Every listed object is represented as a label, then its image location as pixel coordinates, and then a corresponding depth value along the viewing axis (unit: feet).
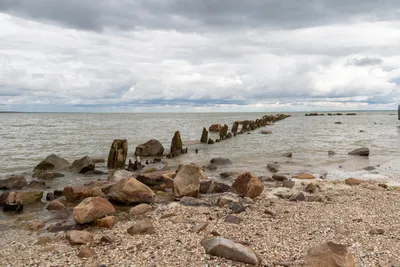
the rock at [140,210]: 29.98
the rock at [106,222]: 26.11
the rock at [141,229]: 24.09
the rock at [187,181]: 36.01
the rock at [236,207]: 29.46
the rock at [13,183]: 42.96
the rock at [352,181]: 41.78
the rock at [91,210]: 26.45
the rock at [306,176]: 46.29
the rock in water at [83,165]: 55.06
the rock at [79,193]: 36.27
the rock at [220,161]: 62.75
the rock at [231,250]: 18.52
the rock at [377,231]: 22.88
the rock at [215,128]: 181.30
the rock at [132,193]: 33.17
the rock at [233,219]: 26.21
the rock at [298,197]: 33.68
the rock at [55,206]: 32.94
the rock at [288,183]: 41.05
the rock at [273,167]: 55.19
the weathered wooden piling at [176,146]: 77.63
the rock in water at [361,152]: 71.05
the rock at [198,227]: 24.23
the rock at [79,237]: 22.44
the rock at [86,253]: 20.16
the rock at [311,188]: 37.74
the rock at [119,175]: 43.62
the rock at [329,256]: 16.87
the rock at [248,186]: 35.37
